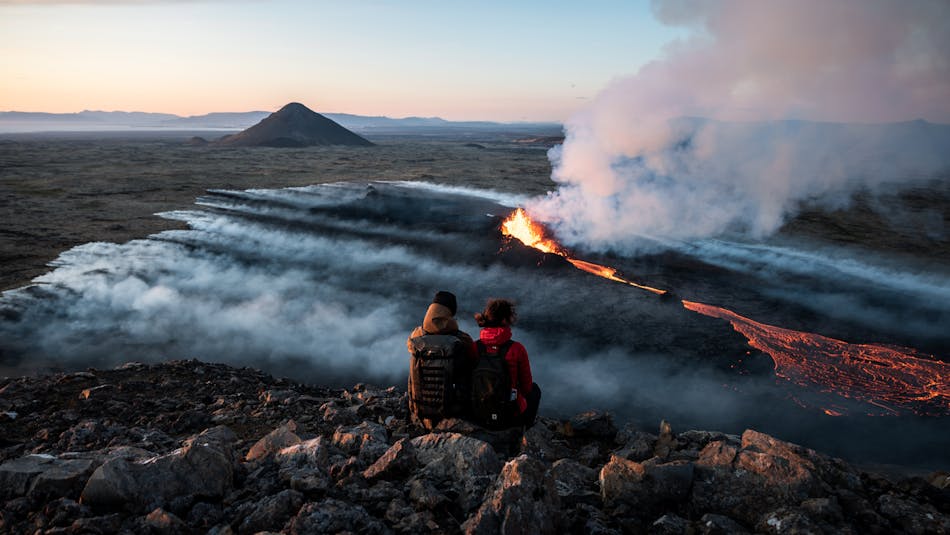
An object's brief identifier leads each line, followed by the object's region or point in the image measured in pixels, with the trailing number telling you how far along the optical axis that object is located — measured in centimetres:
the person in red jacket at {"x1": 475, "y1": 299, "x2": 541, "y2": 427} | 572
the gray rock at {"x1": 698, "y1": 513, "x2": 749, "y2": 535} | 429
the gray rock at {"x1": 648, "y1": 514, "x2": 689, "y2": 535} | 436
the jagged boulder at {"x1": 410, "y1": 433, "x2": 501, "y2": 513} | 466
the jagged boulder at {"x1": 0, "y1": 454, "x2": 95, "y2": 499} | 443
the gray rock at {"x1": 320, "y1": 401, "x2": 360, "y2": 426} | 779
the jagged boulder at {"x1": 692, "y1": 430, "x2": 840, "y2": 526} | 462
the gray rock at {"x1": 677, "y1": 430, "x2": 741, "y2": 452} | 710
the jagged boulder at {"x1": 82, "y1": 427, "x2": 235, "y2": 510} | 431
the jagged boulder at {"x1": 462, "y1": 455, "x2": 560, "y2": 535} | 404
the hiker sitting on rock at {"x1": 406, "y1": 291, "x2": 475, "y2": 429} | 589
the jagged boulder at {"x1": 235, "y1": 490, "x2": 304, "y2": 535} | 414
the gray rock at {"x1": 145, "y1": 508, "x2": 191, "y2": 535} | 405
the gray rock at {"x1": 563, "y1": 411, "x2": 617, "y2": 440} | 741
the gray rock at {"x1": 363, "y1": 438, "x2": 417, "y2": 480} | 496
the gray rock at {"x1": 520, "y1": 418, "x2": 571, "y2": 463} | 641
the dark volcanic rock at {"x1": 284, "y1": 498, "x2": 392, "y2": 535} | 402
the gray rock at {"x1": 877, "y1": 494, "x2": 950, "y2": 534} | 443
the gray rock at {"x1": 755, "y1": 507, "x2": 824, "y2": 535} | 411
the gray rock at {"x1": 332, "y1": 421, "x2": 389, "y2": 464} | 558
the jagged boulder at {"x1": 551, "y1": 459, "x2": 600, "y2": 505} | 491
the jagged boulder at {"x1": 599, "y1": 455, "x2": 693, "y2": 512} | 473
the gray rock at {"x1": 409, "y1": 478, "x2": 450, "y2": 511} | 444
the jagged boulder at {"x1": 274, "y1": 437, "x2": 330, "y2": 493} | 457
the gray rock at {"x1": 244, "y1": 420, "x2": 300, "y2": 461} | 573
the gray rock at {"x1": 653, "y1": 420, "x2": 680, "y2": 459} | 656
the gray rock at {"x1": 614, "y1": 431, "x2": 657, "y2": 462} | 639
